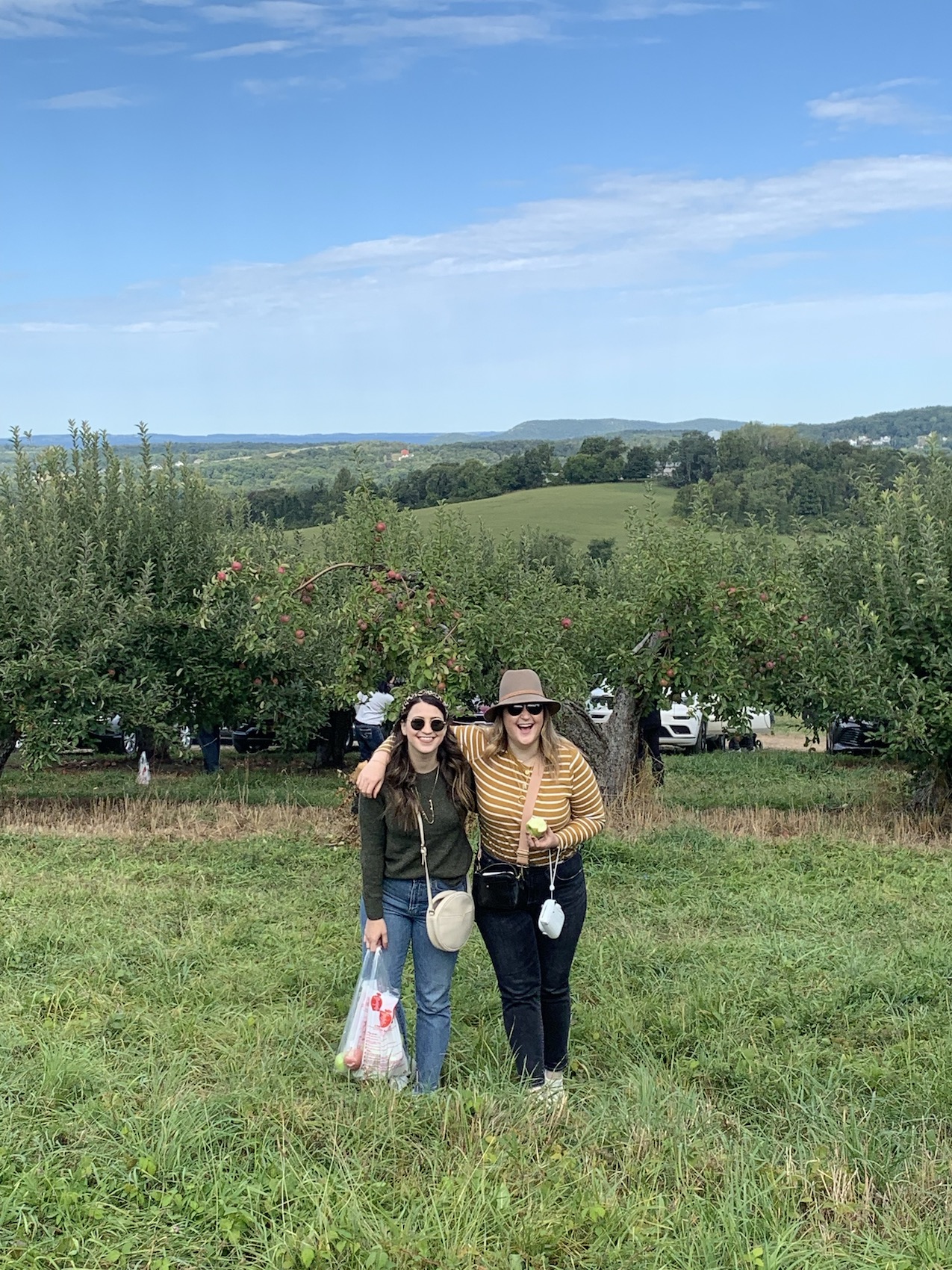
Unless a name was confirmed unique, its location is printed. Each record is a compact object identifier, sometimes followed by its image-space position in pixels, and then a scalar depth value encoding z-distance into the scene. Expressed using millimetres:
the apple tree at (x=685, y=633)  13070
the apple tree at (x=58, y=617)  13477
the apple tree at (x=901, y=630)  11930
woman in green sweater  4809
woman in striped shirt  4887
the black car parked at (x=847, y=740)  23062
